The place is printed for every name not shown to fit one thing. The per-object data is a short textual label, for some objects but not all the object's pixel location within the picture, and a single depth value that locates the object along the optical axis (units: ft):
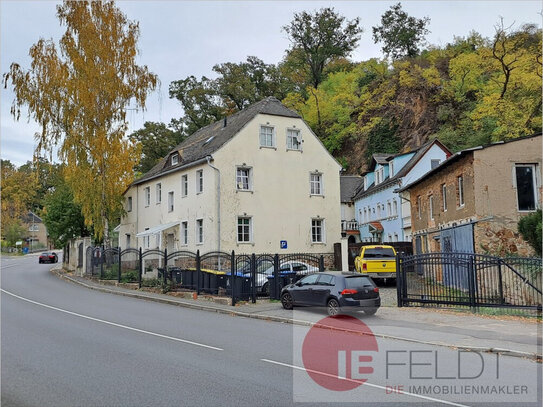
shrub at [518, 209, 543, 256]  62.18
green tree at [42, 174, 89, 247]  139.74
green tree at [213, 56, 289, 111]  196.85
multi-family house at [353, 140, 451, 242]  130.93
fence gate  53.01
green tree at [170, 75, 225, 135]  198.28
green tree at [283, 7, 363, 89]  227.61
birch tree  111.45
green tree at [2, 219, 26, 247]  282.77
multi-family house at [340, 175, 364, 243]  174.29
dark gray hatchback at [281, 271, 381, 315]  53.42
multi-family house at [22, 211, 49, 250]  339.36
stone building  70.03
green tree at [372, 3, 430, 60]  237.86
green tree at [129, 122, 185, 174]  194.59
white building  105.29
